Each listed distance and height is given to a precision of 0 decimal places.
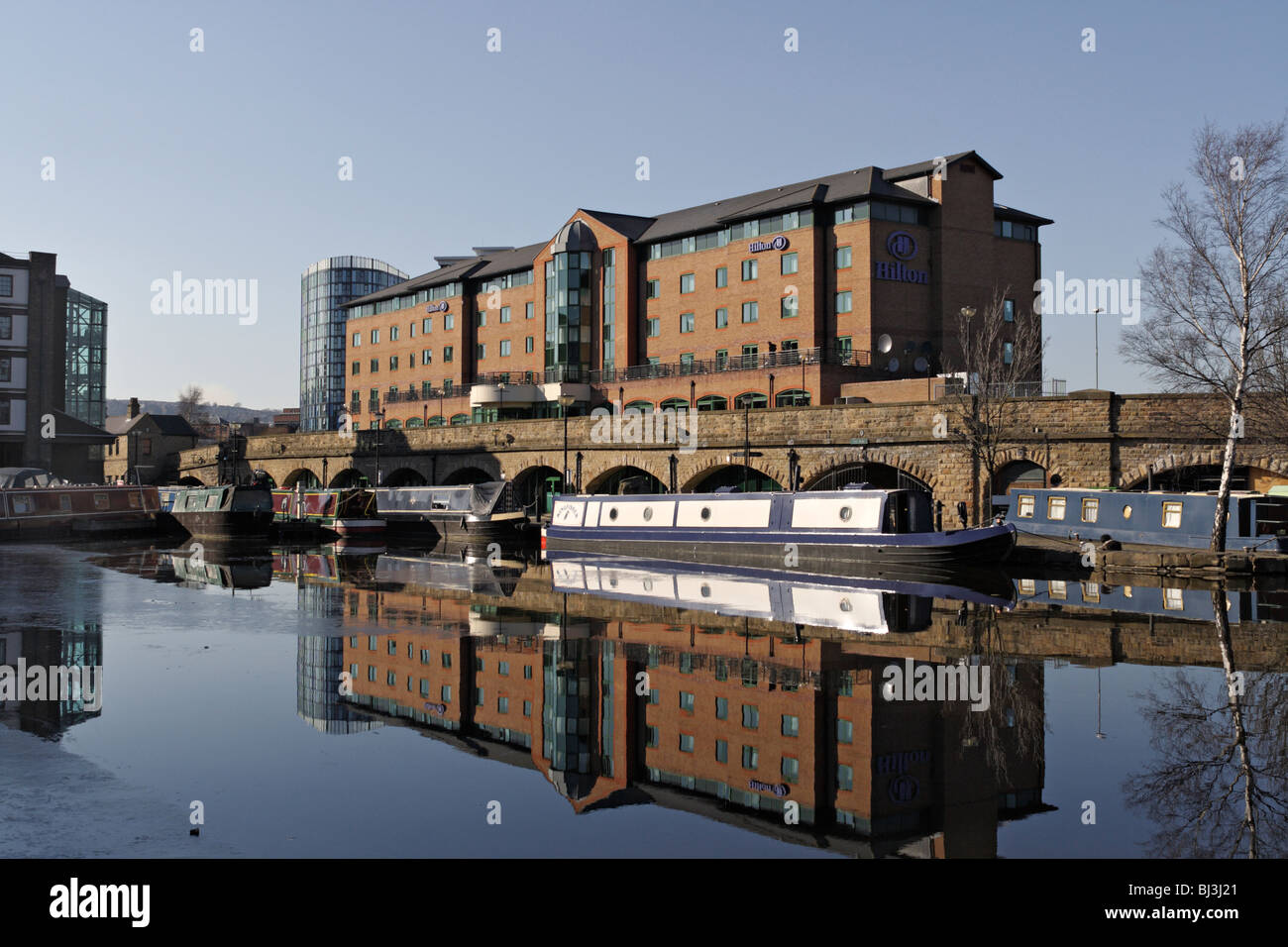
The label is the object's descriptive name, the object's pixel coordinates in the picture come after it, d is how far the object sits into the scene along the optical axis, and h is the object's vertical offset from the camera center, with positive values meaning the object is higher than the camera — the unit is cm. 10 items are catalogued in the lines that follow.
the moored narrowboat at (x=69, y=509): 5150 -103
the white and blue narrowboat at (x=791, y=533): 2984 -144
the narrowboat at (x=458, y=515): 4806 -131
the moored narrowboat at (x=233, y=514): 5197 -125
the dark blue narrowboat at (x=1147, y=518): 2923 -99
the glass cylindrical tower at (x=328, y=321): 16800 +2654
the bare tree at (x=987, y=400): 3769 +303
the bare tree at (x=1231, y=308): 2817 +470
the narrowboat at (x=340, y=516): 5353 -143
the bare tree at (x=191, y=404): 15604 +1242
